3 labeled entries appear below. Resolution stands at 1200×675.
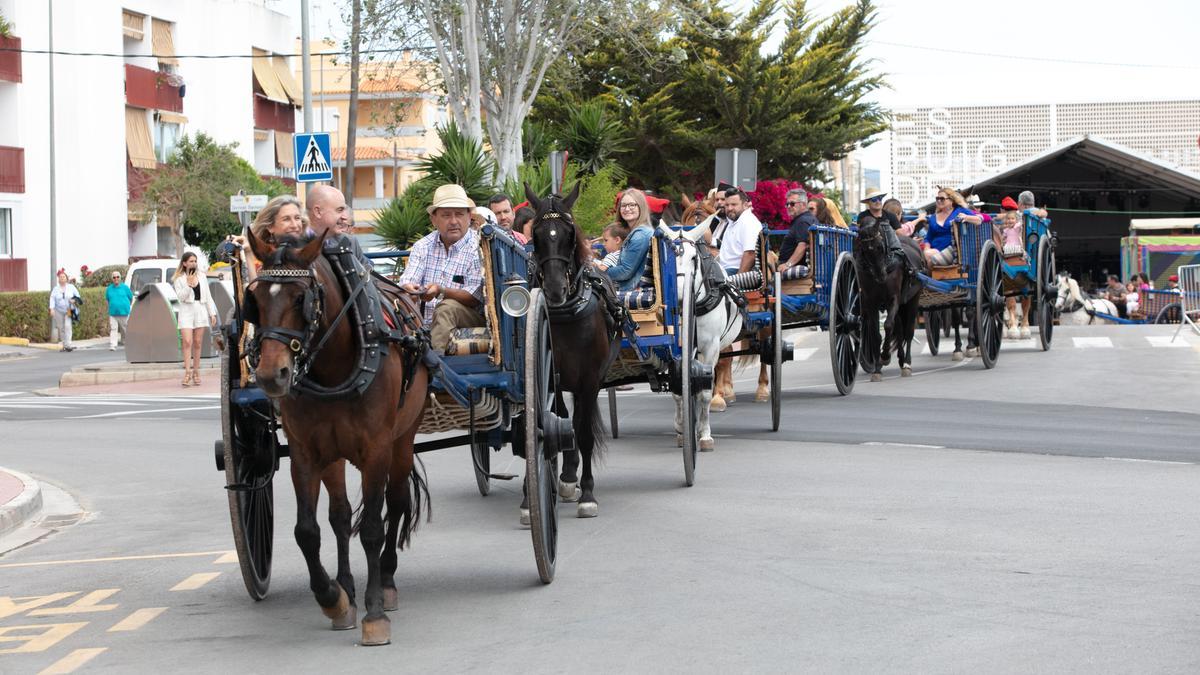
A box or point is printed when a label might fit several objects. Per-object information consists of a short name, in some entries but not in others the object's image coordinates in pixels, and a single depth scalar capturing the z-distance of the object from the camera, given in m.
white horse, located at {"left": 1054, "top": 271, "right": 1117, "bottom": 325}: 37.91
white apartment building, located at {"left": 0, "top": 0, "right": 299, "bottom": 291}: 46.50
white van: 40.44
